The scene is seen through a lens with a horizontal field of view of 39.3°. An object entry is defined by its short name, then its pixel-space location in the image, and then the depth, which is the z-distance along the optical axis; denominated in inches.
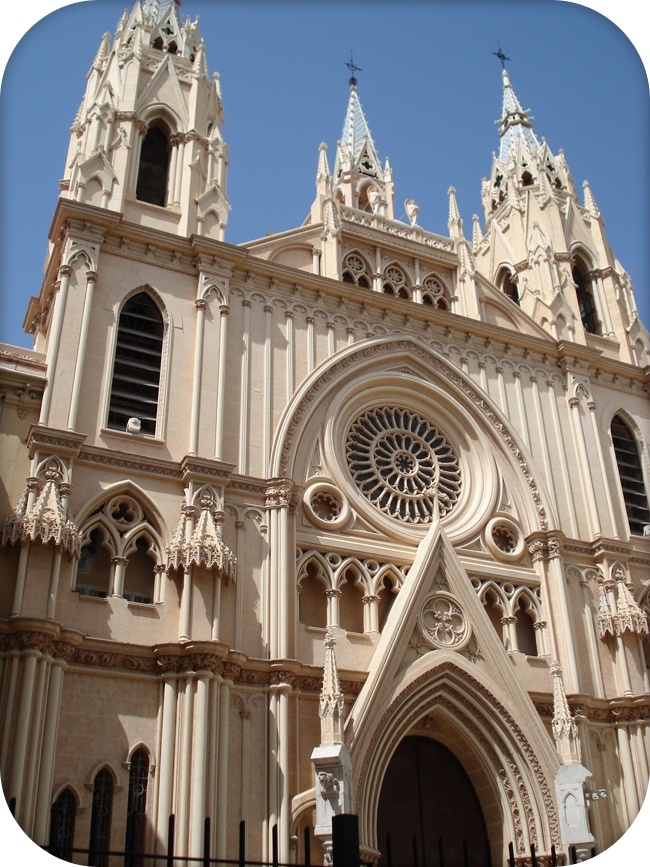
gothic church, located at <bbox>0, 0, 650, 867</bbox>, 585.9
